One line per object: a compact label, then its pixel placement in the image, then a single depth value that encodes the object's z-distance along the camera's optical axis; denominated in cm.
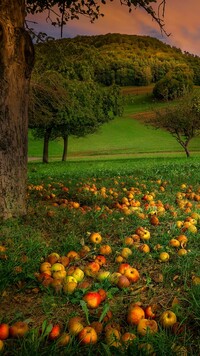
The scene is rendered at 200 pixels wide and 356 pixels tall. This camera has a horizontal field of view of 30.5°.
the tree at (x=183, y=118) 3052
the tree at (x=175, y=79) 6941
